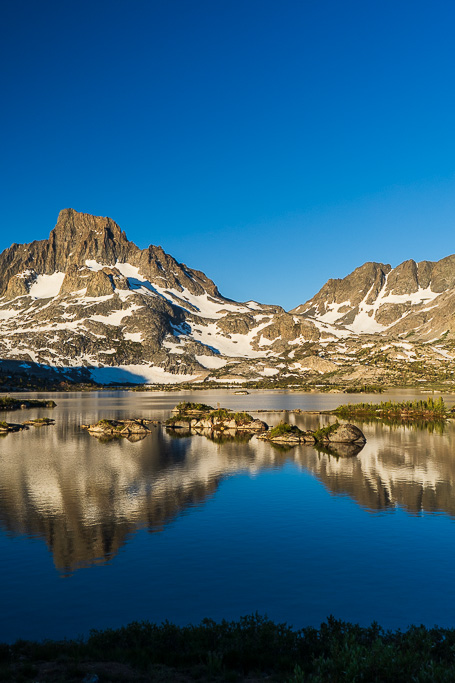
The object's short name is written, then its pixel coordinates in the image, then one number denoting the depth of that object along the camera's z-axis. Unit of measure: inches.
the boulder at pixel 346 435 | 3769.7
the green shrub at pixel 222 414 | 5046.8
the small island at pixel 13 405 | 7356.8
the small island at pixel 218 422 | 4763.3
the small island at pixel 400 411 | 5861.2
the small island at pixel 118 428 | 4375.0
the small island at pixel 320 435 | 3789.4
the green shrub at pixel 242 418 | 4857.3
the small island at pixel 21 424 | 4520.9
